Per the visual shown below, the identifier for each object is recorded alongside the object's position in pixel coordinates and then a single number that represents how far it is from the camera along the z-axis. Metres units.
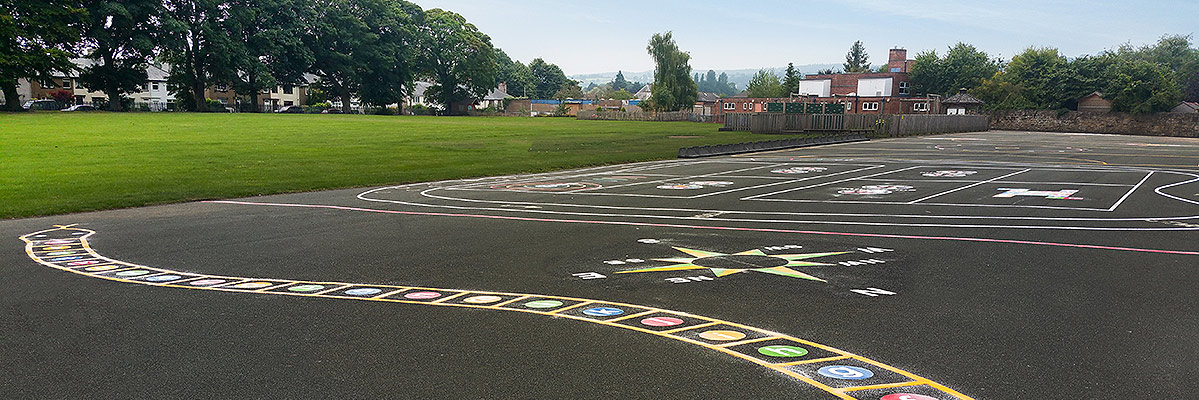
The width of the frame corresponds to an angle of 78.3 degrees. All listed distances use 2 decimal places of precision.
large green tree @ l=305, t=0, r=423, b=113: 87.31
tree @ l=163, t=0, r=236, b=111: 71.94
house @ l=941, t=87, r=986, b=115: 82.12
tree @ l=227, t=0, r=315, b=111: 75.94
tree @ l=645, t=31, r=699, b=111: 108.94
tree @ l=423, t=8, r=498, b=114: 104.50
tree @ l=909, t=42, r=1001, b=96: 98.00
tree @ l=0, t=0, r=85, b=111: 56.59
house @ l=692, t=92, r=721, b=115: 116.36
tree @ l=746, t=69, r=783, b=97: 141.25
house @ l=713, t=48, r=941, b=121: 87.88
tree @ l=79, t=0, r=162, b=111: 68.62
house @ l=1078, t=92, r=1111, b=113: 80.25
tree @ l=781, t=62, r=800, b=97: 128.16
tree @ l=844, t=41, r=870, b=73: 185.12
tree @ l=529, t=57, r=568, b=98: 186.75
